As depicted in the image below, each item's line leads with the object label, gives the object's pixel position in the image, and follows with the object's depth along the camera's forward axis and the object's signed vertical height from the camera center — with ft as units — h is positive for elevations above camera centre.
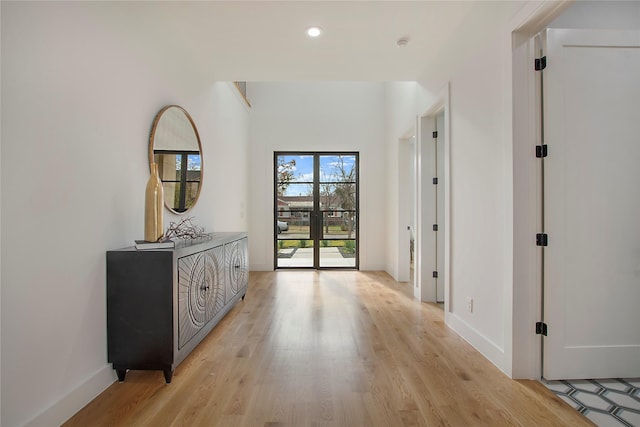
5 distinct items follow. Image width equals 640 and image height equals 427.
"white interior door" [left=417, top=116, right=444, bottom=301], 12.25 +0.00
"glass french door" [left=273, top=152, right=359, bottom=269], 19.06 +0.17
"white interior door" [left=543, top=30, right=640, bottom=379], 6.23 +0.09
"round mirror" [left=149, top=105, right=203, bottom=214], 8.26 +1.65
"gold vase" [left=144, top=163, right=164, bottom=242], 6.70 +0.01
